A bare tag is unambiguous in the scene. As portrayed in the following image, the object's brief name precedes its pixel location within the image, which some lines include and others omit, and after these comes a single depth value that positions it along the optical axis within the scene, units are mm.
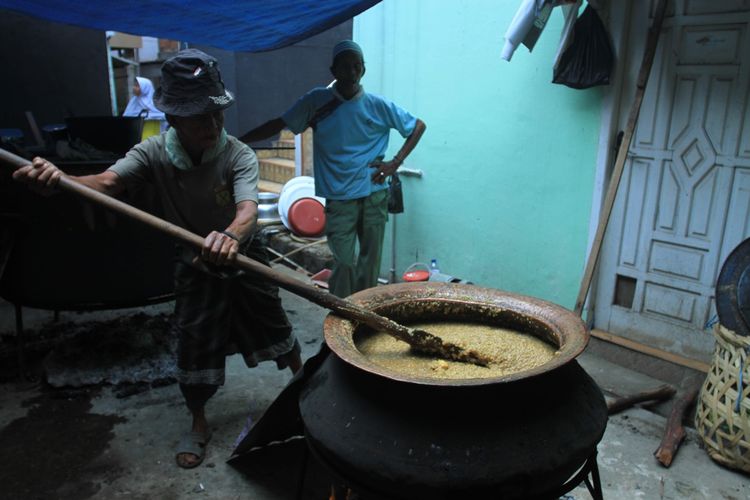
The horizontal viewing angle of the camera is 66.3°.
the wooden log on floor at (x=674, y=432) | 3005
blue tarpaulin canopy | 3471
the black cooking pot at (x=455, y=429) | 1639
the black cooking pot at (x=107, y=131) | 4840
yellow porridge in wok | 2043
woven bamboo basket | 2816
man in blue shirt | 4332
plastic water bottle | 5240
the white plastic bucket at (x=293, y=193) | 6602
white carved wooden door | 3496
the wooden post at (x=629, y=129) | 3486
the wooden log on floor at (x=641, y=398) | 3463
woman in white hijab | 9070
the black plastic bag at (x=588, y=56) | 3809
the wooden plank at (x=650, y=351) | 3792
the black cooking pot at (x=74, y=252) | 3613
